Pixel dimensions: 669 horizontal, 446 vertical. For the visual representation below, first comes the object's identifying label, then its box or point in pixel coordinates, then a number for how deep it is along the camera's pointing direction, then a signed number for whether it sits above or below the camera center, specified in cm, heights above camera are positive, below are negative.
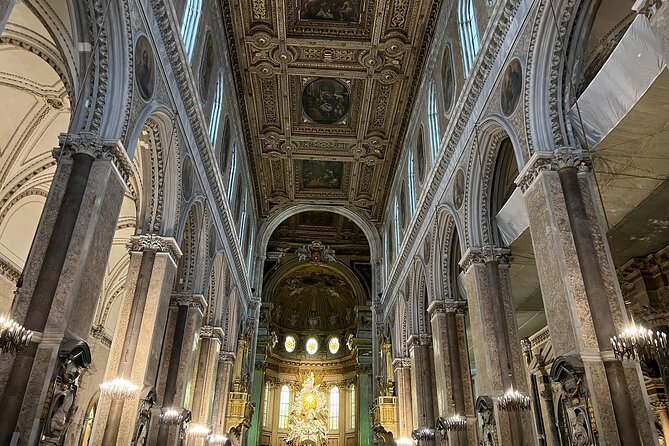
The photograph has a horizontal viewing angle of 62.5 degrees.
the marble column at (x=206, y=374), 1567 +318
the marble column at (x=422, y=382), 1546 +310
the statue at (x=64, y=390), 663 +114
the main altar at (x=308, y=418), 3023 +408
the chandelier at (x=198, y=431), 1490 +158
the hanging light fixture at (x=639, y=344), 597 +158
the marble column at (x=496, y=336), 959 +283
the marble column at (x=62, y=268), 631 +265
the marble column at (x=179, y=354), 1248 +300
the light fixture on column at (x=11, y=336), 560 +145
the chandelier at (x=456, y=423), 1238 +156
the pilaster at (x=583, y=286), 661 +263
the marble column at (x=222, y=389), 1848 +333
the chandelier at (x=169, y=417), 1220 +154
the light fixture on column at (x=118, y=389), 964 +165
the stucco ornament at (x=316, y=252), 2995 +1196
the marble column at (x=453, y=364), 1255 +293
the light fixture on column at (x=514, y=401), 953 +156
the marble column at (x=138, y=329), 959 +283
